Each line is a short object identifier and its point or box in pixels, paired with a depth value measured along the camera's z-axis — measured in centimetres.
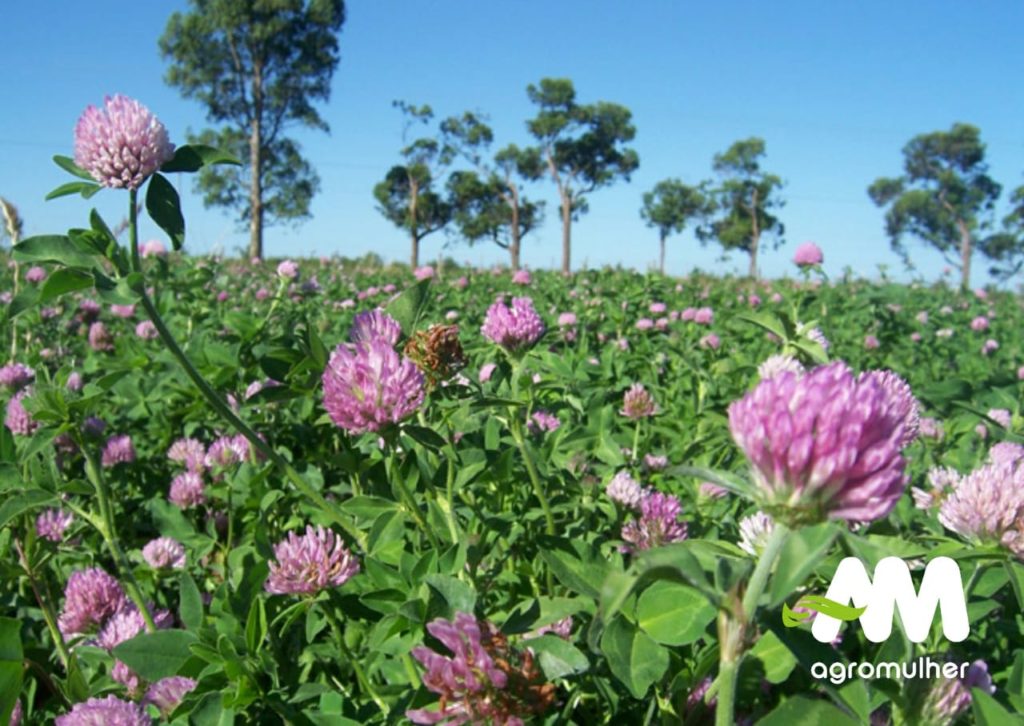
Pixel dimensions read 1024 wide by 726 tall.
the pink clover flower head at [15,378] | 52
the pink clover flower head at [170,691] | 27
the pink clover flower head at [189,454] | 46
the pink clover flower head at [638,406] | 48
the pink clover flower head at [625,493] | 39
